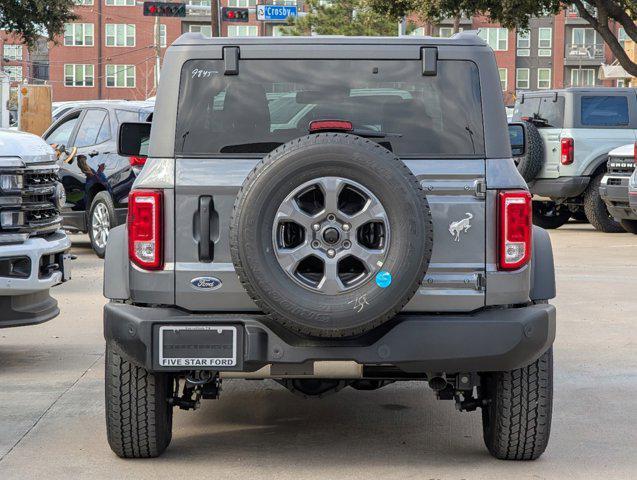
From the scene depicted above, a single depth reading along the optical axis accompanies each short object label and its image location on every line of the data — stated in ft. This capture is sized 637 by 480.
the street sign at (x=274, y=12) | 156.56
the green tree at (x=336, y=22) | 183.62
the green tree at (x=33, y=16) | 102.53
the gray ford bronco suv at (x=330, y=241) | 17.43
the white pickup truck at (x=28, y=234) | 26.40
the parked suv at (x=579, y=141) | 66.49
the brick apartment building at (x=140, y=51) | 294.05
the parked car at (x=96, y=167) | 51.19
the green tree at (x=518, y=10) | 98.37
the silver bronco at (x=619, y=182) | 61.16
